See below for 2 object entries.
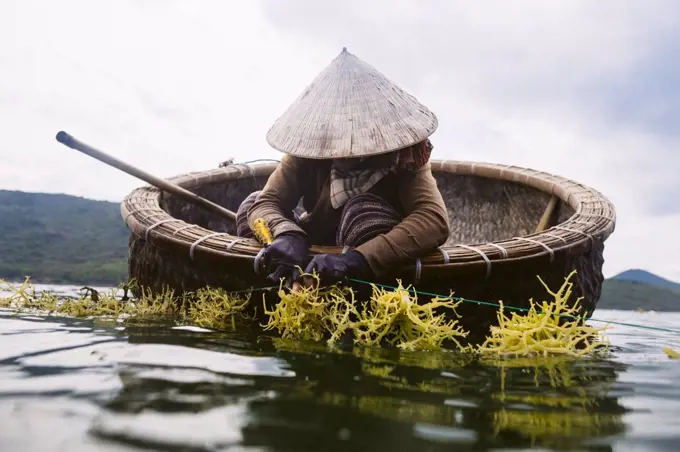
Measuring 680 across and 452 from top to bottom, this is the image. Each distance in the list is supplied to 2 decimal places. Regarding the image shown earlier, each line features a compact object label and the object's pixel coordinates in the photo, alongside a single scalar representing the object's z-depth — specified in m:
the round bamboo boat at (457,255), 2.72
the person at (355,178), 2.62
